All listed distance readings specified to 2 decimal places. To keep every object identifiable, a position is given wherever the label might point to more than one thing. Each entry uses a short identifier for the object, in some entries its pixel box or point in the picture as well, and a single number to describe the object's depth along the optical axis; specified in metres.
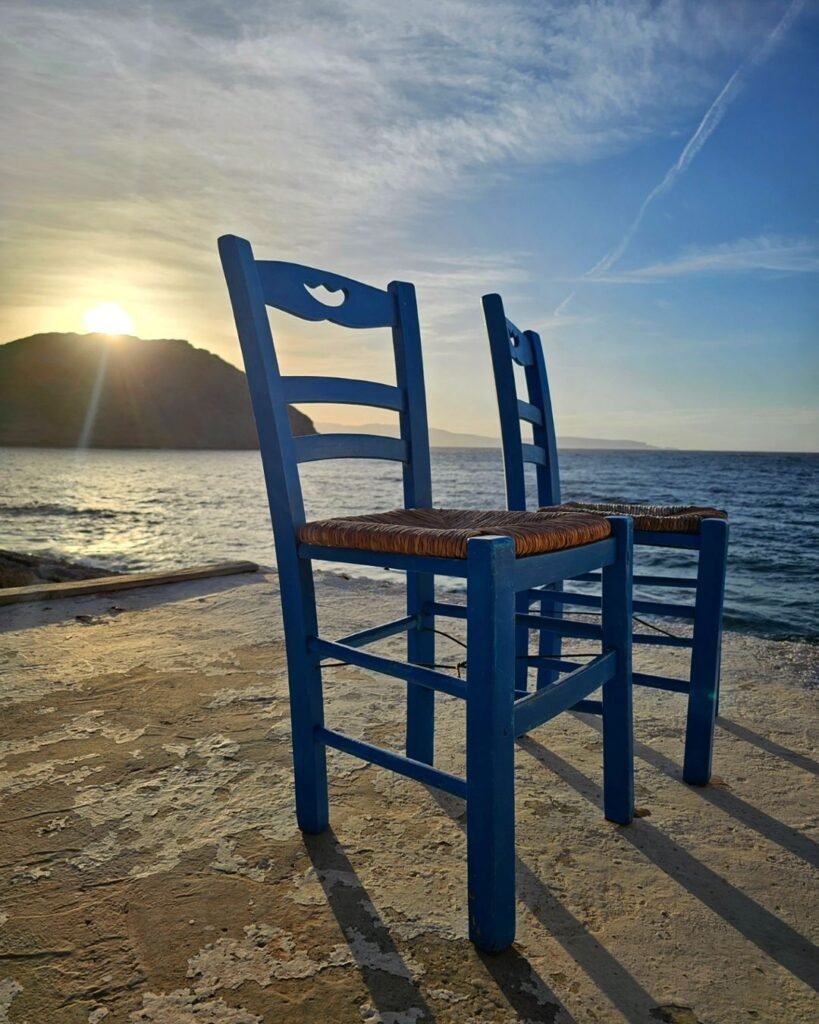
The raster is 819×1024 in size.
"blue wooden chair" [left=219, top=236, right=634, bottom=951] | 0.99
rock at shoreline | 5.04
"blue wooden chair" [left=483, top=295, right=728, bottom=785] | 1.57
